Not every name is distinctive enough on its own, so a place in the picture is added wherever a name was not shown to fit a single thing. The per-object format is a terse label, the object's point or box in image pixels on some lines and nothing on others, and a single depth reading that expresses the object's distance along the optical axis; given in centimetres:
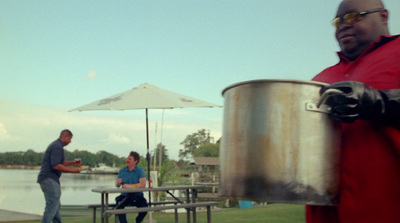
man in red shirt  145
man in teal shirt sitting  783
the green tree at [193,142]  10299
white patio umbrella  867
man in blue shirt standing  696
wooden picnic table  662
